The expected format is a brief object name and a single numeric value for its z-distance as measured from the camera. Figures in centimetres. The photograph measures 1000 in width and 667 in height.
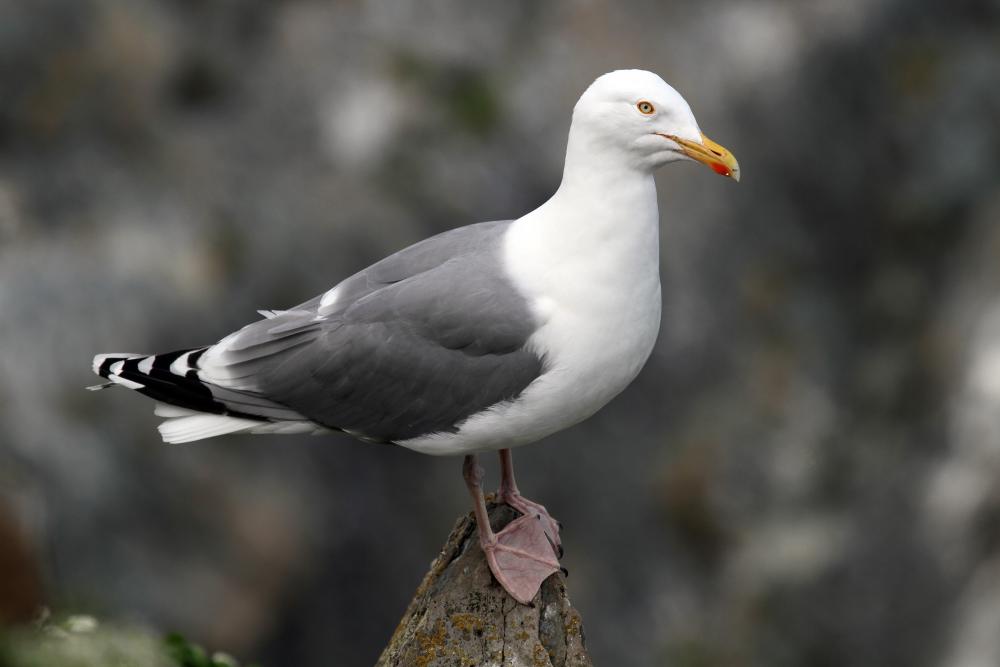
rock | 889
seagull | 837
